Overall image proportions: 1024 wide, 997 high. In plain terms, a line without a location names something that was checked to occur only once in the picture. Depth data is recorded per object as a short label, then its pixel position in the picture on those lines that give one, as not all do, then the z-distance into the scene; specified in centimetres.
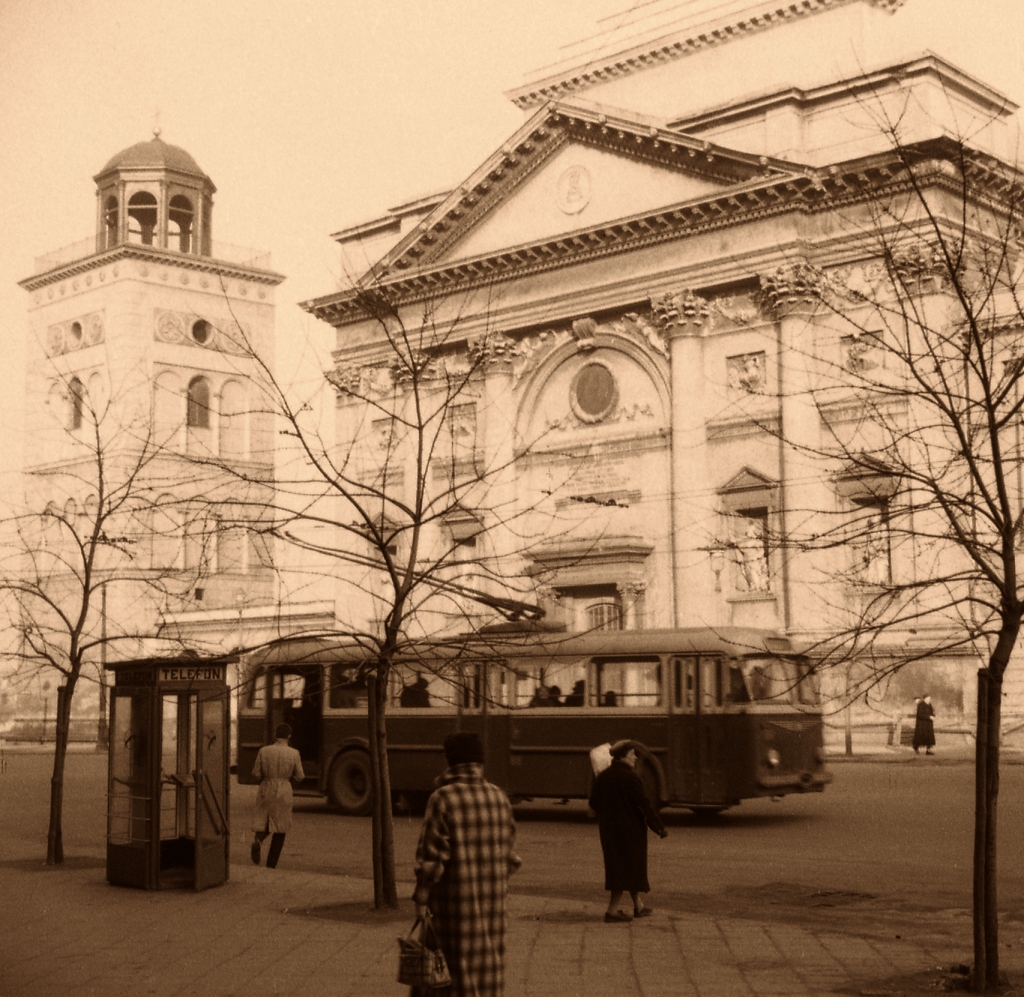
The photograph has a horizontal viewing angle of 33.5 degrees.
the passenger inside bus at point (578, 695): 2489
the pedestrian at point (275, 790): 1805
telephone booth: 1578
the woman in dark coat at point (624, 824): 1366
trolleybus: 2355
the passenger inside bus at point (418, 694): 2650
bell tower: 7662
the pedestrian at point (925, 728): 3619
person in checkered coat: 809
